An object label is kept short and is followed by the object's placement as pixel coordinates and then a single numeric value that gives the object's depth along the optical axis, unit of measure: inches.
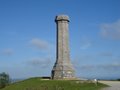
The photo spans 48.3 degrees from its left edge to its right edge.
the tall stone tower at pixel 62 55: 873.6
